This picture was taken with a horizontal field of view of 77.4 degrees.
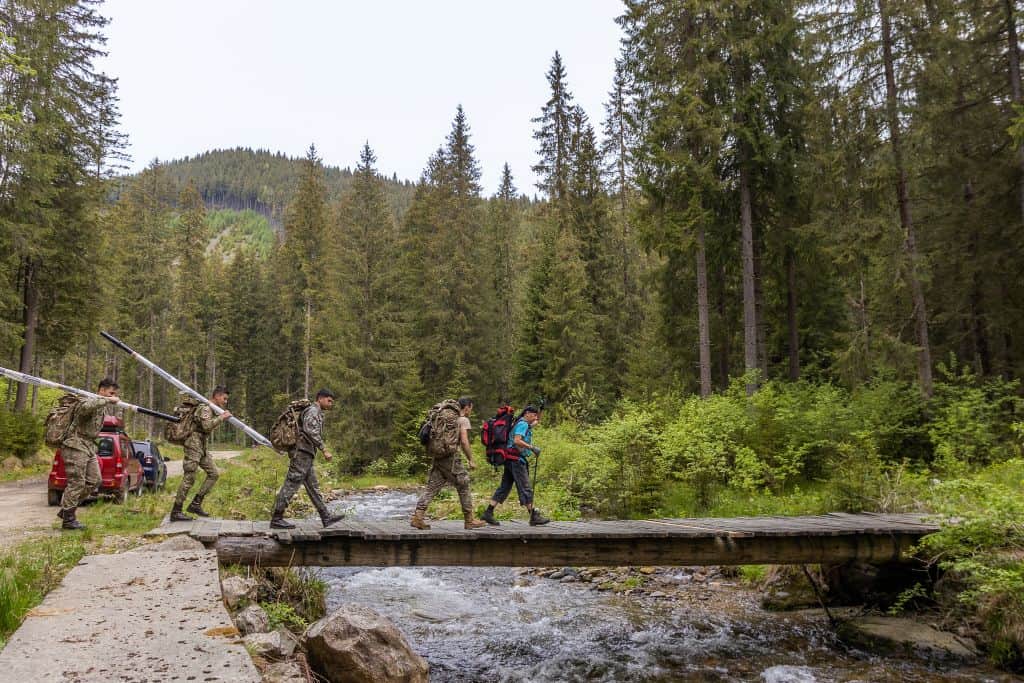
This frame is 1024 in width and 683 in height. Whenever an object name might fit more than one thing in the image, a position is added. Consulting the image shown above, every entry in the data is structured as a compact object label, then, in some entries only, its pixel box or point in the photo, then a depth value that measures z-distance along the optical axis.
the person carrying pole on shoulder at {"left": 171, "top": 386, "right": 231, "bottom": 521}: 9.89
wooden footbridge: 8.79
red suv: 13.59
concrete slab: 4.09
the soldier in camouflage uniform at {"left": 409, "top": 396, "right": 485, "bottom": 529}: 9.37
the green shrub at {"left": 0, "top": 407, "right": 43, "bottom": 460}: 22.28
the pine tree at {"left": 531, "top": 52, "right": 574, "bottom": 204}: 39.76
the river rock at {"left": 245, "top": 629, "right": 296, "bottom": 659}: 5.35
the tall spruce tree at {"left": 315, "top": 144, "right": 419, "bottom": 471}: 34.25
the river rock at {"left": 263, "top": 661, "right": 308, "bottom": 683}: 4.73
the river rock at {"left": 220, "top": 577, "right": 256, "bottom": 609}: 7.14
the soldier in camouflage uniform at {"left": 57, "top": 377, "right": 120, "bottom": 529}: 9.82
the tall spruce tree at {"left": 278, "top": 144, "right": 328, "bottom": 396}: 48.74
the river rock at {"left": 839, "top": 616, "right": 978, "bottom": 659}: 8.47
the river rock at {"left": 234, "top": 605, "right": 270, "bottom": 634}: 6.46
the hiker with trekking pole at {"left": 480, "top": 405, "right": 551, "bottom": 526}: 10.12
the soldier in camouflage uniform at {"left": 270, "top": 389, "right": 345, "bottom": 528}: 9.05
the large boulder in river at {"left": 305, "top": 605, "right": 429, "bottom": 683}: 6.21
